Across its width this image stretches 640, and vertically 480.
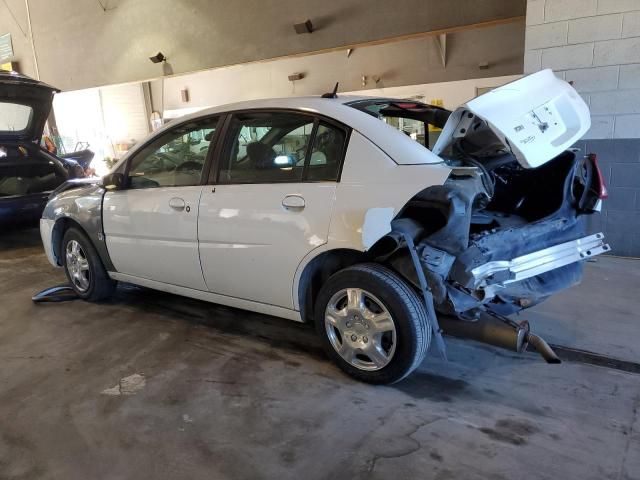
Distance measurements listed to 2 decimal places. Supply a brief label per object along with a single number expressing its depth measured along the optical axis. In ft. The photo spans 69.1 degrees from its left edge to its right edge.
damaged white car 7.98
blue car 20.40
